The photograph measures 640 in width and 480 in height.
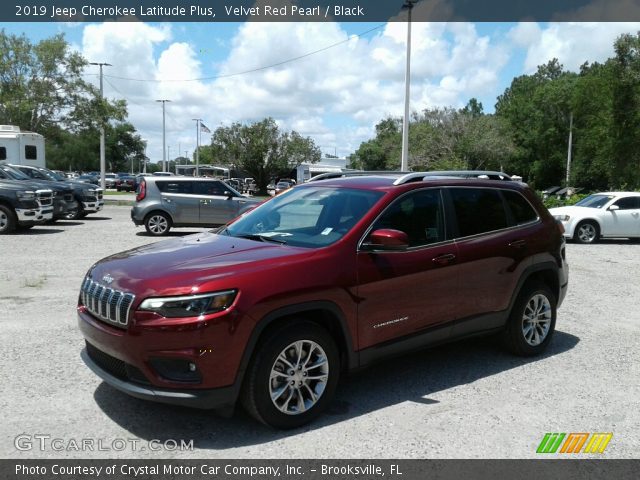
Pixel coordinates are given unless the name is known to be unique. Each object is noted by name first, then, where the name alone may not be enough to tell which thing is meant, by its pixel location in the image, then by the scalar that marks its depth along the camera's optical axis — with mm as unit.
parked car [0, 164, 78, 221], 16484
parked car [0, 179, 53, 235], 14797
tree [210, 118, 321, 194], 58031
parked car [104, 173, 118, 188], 58684
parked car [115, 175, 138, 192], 54875
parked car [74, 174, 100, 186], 55494
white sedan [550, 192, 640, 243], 16141
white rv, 24000
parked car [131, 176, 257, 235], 16141
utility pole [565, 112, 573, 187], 59156
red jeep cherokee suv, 3609
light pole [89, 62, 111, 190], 33341
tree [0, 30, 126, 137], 31812
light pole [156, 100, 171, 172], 62475
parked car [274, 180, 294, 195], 55706
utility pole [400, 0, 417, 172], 24031
